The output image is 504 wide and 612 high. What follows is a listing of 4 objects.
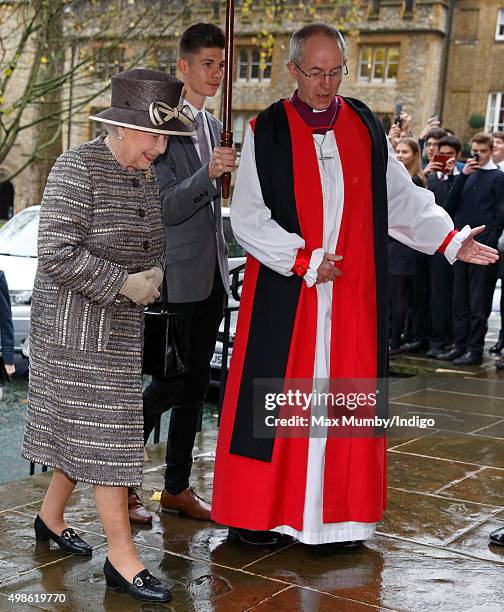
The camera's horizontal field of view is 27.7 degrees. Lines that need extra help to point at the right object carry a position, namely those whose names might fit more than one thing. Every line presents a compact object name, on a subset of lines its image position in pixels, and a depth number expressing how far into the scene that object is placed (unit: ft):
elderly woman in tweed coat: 12.85
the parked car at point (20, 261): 34.58
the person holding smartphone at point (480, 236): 33.17
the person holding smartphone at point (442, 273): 34.35
